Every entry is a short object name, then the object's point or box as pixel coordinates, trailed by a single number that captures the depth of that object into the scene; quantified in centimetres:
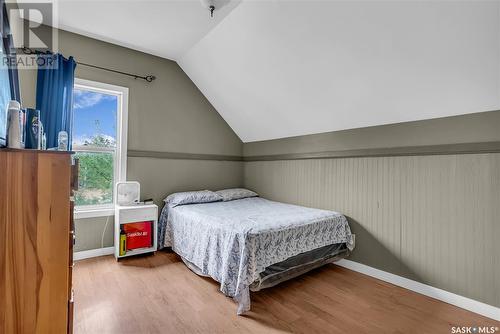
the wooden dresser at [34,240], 104
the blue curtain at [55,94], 266
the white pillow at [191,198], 329
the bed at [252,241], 207
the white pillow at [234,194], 370
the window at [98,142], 313
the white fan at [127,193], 320
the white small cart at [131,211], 297
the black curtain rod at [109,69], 271
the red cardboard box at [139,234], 307
